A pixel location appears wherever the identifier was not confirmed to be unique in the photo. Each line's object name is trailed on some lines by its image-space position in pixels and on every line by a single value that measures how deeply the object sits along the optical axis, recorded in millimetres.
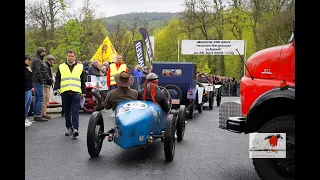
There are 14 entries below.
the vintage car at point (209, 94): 14266
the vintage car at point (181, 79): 11281
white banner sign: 22734
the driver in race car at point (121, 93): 6434
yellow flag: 23078
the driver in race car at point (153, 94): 6547
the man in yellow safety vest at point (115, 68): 11435
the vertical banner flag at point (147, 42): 22188
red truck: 4023
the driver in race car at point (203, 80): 16141
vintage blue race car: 5422
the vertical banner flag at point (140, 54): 22002
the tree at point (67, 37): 23766
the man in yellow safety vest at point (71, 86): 7668
